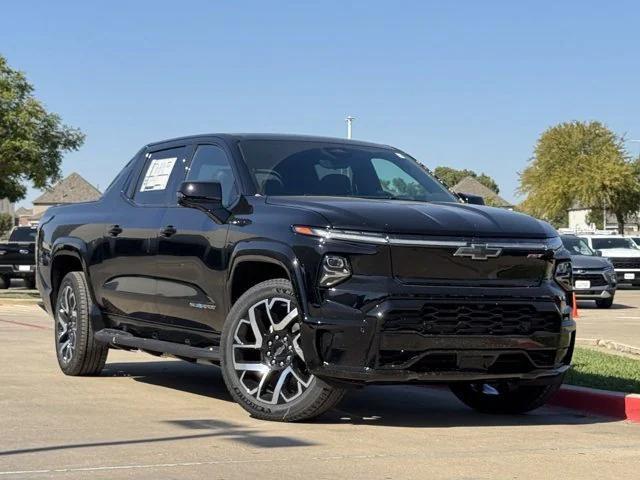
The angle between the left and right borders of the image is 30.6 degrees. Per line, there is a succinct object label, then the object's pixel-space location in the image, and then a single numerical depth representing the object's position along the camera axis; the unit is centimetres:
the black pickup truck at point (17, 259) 2936
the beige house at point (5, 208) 13985
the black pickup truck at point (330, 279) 683
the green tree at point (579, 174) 7106
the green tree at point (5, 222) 12649
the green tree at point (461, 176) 15535
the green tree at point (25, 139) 3709
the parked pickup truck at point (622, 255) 3503
